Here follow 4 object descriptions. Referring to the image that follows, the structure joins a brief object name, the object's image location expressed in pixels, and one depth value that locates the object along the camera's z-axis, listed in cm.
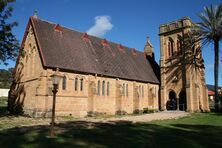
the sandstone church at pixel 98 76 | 2714
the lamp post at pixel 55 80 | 1384
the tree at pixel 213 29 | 3216
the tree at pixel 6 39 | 2478
